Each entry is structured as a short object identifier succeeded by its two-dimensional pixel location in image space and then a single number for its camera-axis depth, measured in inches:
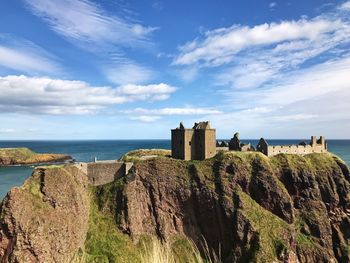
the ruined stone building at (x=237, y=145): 3073.3
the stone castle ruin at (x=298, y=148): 2928.2
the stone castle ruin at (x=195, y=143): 2783.0
